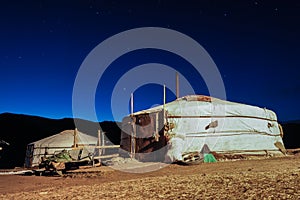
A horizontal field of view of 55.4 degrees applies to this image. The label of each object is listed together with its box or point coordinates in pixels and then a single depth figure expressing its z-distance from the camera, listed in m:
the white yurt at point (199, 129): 12.15
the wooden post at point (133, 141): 13.09
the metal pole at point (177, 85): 16.02
